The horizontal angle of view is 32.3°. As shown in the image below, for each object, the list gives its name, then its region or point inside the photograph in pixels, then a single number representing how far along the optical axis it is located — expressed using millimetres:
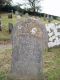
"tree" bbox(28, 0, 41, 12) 9327
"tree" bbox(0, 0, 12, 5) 9232
